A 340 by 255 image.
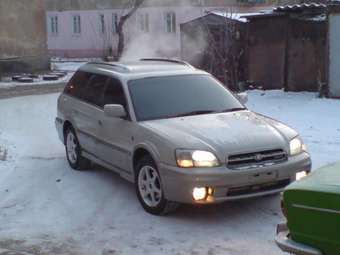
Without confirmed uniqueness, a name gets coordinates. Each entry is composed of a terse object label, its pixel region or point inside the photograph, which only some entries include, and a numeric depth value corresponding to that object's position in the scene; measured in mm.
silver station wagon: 6215
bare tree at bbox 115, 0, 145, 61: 26636
